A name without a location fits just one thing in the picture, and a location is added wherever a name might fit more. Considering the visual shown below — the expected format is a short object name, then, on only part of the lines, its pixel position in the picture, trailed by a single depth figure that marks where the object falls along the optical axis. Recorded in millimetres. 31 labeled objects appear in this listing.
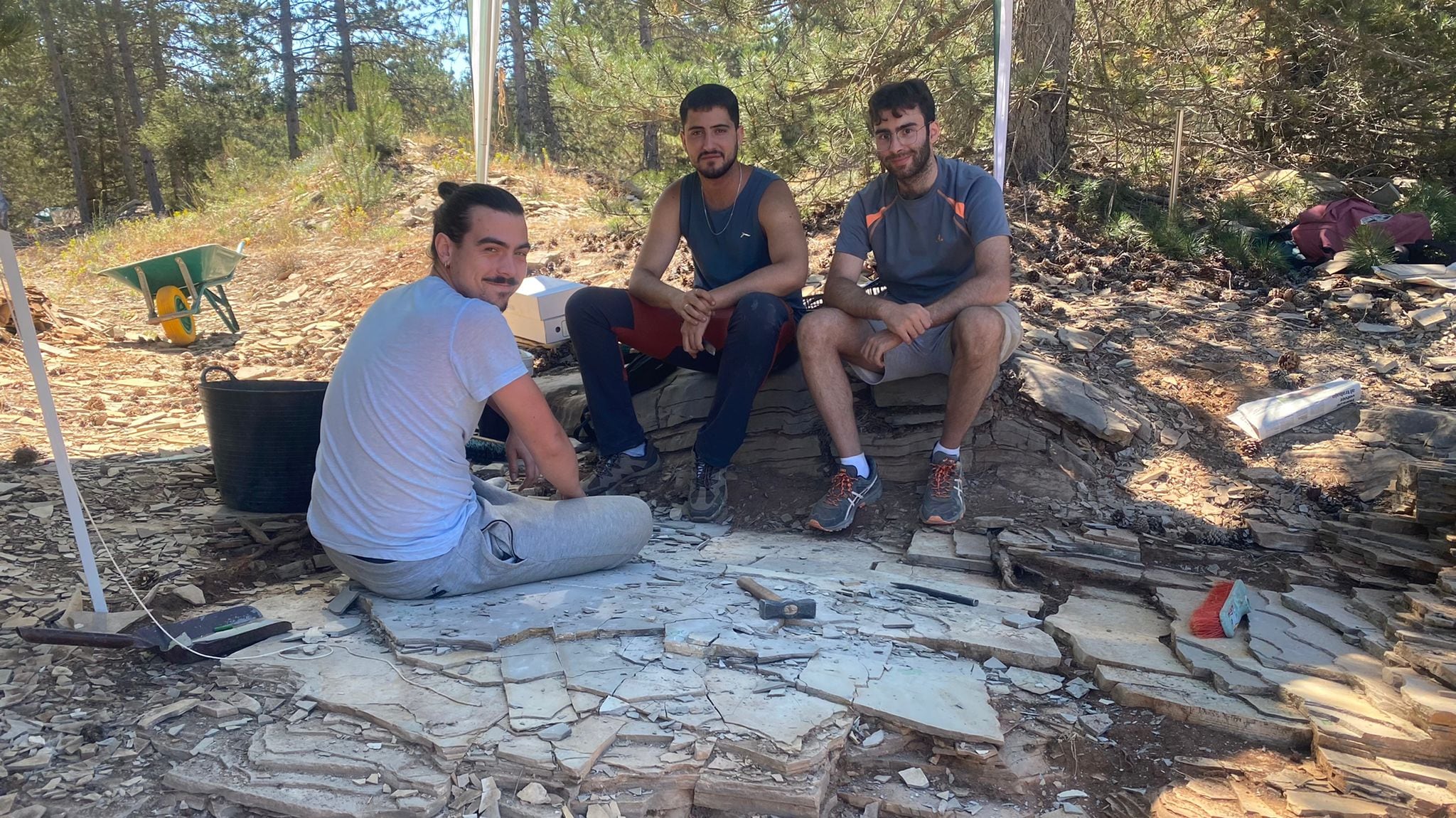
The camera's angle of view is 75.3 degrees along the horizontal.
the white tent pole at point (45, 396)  2451
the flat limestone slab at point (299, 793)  1963
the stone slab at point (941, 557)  3328
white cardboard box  5211
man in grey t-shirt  3514
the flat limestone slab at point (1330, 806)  1937
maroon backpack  5520
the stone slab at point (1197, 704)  2248
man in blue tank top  3633
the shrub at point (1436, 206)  5652
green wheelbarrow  7477
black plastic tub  3500
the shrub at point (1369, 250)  5359
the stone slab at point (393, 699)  2160
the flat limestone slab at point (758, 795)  2043
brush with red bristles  2678
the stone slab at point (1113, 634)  2576
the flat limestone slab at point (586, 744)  2045
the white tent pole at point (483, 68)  3547
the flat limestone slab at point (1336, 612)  2635
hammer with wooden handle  2730
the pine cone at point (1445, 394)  4074
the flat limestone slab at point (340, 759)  2035
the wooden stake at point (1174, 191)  6020
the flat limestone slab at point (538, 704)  2197
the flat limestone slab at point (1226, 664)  2398
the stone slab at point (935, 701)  2258
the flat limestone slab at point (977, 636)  2613
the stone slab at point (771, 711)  2193
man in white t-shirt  2582
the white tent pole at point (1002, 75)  4055
